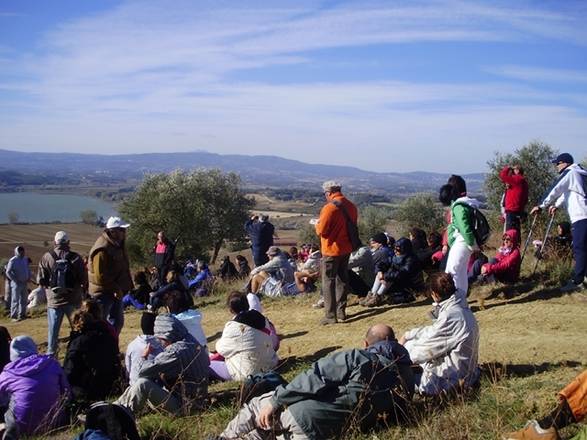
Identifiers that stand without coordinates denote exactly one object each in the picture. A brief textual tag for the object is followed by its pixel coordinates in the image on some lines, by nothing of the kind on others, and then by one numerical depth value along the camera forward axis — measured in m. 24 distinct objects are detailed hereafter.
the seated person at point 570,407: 3.86
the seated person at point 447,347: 4.81
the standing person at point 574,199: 7.28
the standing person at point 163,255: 12.77
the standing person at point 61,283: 8.16
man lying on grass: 4.07
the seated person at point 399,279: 9.03
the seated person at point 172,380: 5.20
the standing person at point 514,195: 10.05
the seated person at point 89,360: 6.00
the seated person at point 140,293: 12.55
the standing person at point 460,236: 7.03
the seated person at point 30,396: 5.16
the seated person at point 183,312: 6.52
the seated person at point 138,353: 5.69
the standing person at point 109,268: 7.80
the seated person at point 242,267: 16.66
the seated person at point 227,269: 16.28
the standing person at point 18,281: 13.35
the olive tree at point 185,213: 36.53
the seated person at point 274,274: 11.45
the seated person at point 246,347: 6.11
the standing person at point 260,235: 12.25
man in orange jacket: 7.83
